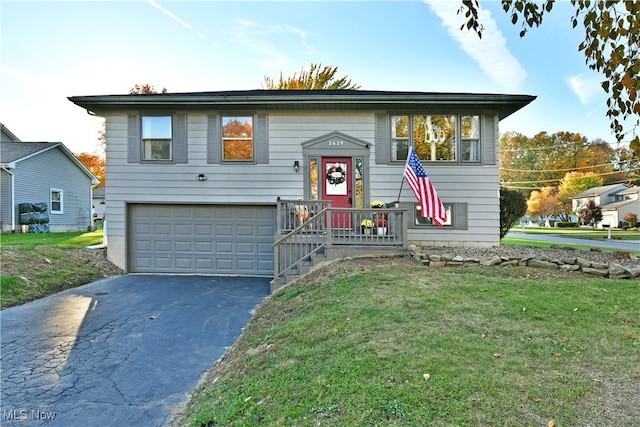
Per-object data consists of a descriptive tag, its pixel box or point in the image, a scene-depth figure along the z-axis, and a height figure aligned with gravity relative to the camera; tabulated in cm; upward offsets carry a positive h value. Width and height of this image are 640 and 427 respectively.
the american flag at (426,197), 690 +28
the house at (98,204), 2924 +47
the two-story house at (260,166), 898 +122
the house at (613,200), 3244 +119
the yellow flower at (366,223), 754 -30
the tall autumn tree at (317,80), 2262 +910
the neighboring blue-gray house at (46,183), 1543 +140
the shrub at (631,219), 2949 -75
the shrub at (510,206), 966 +13
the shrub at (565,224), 3522 -150
